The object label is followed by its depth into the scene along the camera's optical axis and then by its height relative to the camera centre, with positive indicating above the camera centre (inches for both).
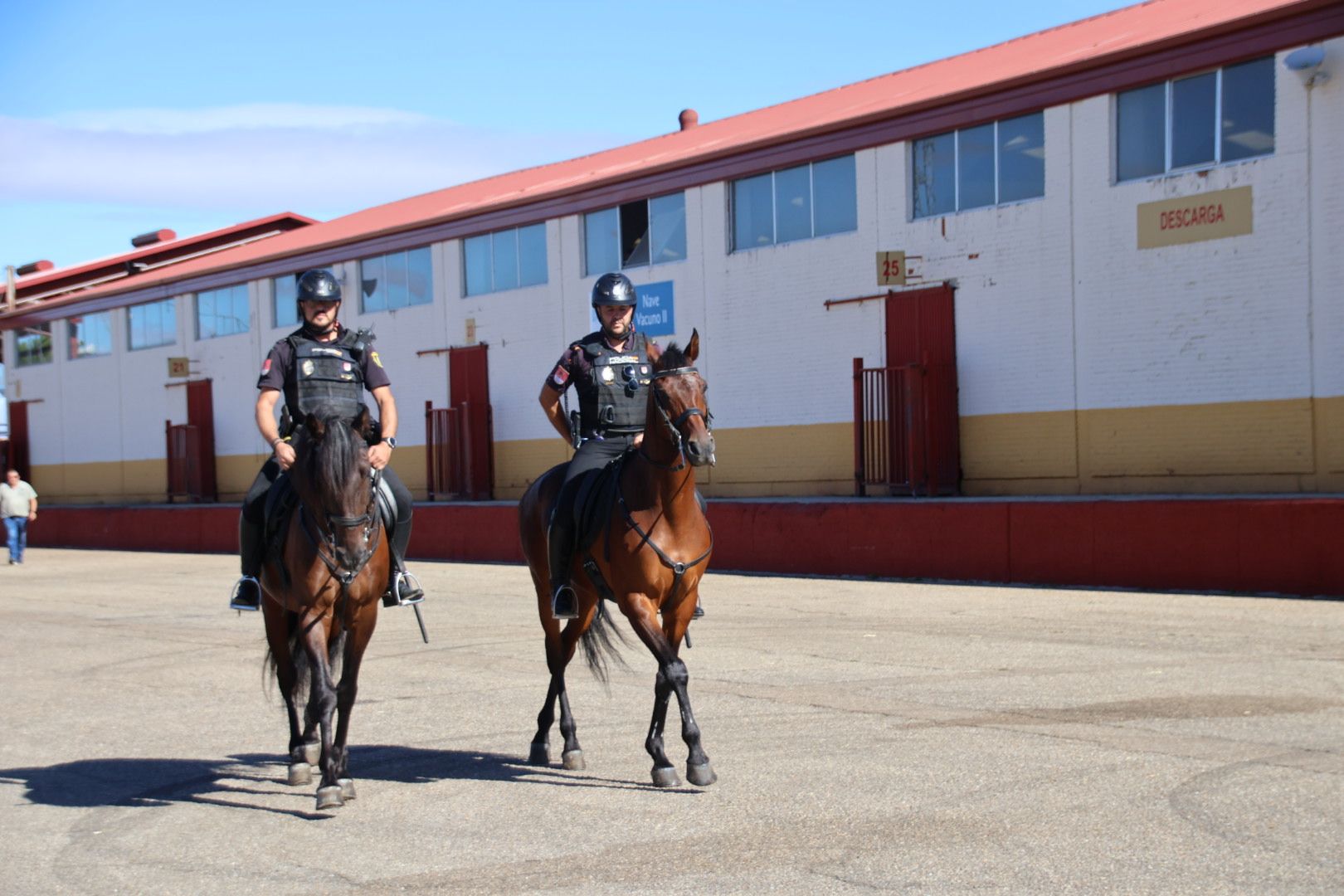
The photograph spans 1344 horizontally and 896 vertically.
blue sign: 1098.7 +77.2
